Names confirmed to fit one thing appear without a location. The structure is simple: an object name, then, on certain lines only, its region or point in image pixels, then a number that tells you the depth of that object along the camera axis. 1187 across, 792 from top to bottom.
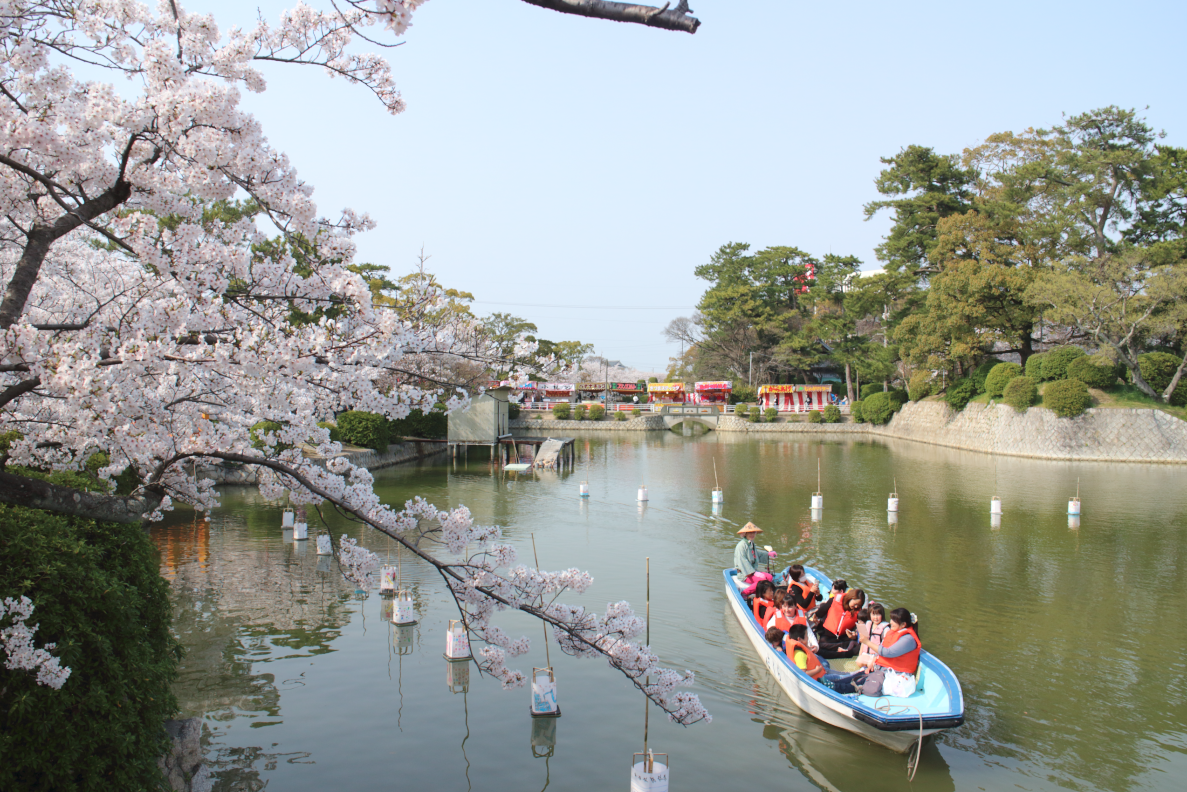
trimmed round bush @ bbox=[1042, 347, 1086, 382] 30.52
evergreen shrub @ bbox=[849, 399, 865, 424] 46.44
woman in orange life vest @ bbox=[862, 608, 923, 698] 6.97
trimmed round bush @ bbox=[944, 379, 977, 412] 35.59
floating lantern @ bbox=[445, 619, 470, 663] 8.66
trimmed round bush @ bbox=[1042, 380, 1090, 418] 29.08
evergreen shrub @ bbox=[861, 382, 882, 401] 50.03
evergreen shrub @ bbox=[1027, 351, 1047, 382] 31.36
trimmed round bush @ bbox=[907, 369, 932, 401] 38.52
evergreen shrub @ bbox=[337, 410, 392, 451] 27.23
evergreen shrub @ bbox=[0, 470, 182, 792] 3.67
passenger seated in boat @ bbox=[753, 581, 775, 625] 8.88
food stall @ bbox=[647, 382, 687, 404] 60.78
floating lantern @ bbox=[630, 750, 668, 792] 5.54
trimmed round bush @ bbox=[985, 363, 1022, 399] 32.53
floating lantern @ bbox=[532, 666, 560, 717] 7.35
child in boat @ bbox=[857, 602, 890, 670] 7.55
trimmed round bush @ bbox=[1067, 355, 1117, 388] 29.56
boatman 10.82
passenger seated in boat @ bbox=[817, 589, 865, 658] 8.20
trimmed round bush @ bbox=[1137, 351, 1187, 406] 29.41
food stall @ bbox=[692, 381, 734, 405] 55.47
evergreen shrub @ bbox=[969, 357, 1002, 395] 35.31
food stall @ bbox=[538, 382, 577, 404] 58.63
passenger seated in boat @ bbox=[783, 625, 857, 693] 7.28
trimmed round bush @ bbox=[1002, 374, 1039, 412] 30.84
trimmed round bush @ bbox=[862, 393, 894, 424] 44.12
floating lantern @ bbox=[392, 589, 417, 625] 9.78
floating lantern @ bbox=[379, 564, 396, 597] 10.77
